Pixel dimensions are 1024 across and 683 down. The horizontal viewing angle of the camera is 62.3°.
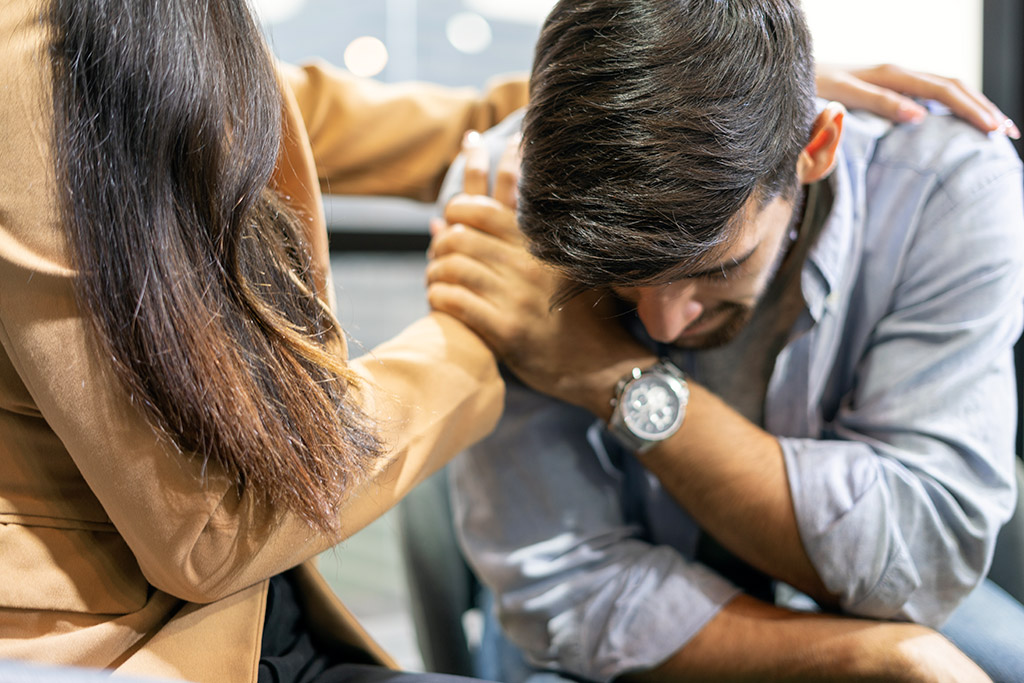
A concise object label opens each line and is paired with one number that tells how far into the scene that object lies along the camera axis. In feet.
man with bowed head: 2.46
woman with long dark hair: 1.93
